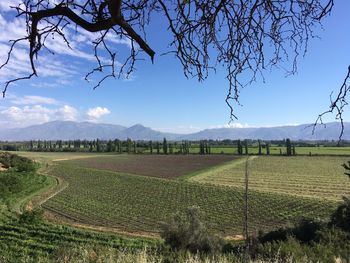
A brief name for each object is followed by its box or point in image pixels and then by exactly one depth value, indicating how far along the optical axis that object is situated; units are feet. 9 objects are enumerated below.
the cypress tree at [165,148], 473.34
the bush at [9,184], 137.15
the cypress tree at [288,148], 383.04
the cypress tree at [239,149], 421.59
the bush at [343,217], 52.60
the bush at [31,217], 87.60
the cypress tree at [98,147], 562.66
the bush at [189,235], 56.29
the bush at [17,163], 215.10
